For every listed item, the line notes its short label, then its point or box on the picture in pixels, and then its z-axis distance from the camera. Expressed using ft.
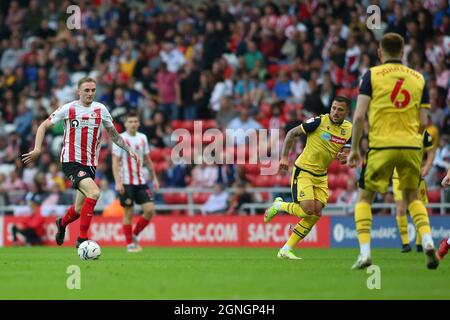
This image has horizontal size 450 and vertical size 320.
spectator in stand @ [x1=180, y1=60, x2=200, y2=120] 86.02
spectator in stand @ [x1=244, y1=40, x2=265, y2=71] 86.02
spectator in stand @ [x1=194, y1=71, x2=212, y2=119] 85.61
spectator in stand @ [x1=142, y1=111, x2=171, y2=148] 84.12
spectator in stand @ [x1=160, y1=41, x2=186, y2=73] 90.07
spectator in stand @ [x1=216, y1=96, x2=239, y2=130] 83.20
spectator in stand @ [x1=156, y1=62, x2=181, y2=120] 87.51
